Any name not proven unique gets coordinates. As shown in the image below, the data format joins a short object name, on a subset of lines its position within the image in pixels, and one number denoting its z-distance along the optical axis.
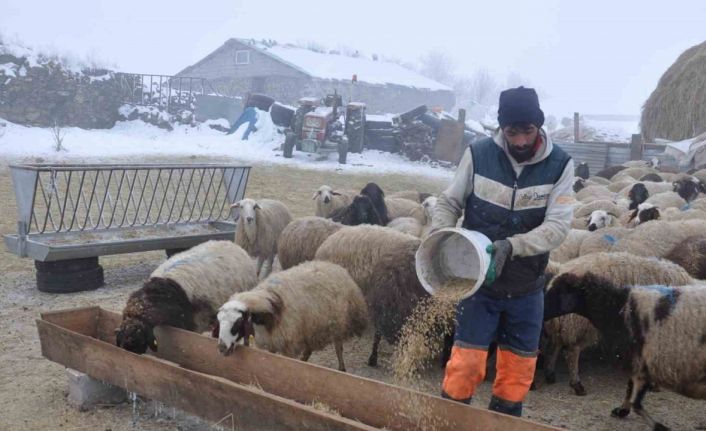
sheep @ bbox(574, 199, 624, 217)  9.68
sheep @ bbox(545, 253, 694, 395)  5.38
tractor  24.06
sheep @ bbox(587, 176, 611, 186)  15.10
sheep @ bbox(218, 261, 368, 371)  4.84
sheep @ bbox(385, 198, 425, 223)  9.98
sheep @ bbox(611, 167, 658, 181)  15.48
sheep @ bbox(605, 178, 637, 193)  13.32
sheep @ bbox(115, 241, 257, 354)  5.09
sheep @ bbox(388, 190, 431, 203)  12.19
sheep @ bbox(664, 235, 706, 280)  6.26
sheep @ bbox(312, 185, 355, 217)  10.41
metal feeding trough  7.57
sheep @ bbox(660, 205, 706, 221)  8.53
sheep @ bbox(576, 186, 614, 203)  11.76
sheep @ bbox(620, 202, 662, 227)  8.35
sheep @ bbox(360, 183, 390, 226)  9.29
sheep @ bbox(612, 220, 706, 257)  6.80
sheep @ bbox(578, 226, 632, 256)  6.95
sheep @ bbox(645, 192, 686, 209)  10.68
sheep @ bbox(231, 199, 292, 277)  8.71
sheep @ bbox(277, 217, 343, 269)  7.51
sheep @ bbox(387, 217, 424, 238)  8.38
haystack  20.94
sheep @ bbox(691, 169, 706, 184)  13.94
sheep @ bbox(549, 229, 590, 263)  7.26
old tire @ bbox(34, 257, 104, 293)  7.68
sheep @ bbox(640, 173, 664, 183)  13.80
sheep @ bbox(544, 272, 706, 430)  4.41
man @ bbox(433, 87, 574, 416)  3.54
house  41.72
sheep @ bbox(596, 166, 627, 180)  17.19
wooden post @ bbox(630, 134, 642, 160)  19.27
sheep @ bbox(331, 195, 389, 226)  8.65
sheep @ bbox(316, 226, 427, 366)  5.71
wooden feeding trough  3.78
